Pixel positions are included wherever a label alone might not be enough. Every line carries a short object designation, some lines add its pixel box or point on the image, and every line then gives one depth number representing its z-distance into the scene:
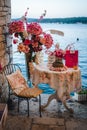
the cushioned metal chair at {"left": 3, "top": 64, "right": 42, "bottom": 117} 3.97
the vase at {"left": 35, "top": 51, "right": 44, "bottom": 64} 4.46
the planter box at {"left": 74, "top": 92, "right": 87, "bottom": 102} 4.74
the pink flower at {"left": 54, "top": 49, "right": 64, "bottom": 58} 4.07
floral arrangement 4.35
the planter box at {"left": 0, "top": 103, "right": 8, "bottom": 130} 3.22
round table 3.94
